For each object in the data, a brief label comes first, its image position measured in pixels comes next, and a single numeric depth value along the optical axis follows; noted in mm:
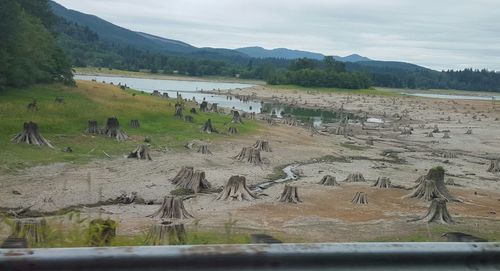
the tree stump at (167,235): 8977
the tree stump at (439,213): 17641
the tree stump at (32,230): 7312
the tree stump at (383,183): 25719
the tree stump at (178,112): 45369
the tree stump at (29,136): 27703
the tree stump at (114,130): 33438
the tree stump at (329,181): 25705
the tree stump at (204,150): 32272
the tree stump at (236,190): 21625
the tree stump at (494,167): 34562
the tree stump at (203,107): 56181
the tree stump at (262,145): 35312
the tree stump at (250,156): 30859
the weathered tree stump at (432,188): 23438
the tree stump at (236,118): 48094
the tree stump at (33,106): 35622
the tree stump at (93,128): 33500
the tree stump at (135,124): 38081
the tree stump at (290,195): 21141
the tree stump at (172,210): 17047
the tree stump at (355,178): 27638
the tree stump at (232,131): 41881
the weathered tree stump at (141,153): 28484
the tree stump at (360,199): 21781
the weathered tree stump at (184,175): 23377
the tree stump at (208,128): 40375
